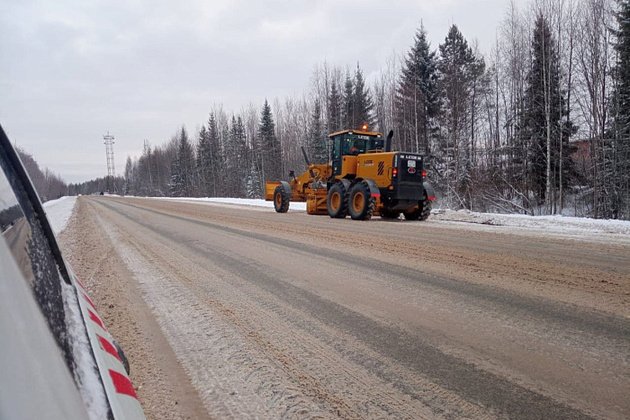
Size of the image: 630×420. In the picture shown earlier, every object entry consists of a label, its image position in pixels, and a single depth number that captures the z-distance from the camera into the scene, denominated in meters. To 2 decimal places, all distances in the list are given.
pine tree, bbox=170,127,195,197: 73.12
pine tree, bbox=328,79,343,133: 40.51
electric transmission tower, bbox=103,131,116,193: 98.56
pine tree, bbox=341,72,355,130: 39.06
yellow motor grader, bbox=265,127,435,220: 12.10
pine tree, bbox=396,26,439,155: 32.06
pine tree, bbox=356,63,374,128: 38.91
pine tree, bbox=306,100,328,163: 40.47
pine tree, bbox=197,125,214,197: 65.56
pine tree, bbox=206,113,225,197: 63.03
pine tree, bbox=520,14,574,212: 21.45
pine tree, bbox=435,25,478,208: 25.09
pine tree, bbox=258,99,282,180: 50.94
